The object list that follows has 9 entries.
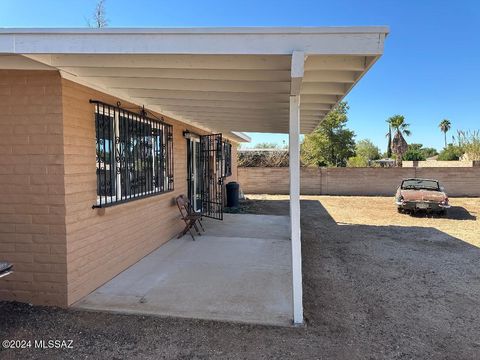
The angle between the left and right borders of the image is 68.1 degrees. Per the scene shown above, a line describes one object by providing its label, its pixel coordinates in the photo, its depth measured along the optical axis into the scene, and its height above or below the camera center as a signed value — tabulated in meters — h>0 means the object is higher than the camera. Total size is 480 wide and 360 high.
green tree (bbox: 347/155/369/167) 23.87 +0.39
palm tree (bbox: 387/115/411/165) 37.84 +3.68
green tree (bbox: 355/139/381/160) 44.28 +2.49
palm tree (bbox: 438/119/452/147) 58.06 +6.71
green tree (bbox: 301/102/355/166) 24.12 +1.84
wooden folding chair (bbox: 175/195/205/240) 7.32 -0.91
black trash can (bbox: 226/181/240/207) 13.10 -0.86
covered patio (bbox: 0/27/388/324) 2.95 +1.03
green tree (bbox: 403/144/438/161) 35.79 +1.12
